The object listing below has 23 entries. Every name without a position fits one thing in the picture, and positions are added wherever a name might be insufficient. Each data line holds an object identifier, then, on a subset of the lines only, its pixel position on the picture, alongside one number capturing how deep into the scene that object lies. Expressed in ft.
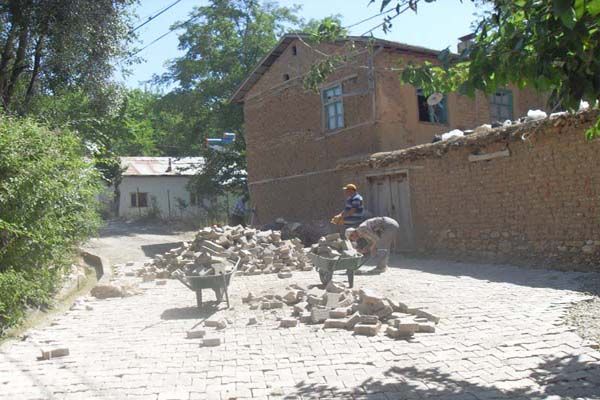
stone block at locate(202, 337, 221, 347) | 20.52
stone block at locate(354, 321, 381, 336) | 21.01
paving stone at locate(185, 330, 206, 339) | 21.84
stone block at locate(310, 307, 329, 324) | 23.43
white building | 124.57
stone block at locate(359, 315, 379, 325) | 22.00
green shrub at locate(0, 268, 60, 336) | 21.57
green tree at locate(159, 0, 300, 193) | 97.66
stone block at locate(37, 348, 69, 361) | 19.44
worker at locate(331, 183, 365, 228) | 38.58
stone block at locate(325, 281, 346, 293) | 26.96
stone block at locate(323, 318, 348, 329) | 22.22
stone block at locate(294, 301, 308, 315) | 25.02
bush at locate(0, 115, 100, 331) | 21.83
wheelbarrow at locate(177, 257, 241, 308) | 26.66
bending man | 35.99
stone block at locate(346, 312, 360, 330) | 22.12
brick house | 54.24
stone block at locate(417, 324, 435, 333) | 21.01
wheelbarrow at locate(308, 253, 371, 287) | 29.84
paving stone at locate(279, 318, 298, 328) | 23.12
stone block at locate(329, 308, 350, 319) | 23.26
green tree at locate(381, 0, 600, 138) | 12.05
